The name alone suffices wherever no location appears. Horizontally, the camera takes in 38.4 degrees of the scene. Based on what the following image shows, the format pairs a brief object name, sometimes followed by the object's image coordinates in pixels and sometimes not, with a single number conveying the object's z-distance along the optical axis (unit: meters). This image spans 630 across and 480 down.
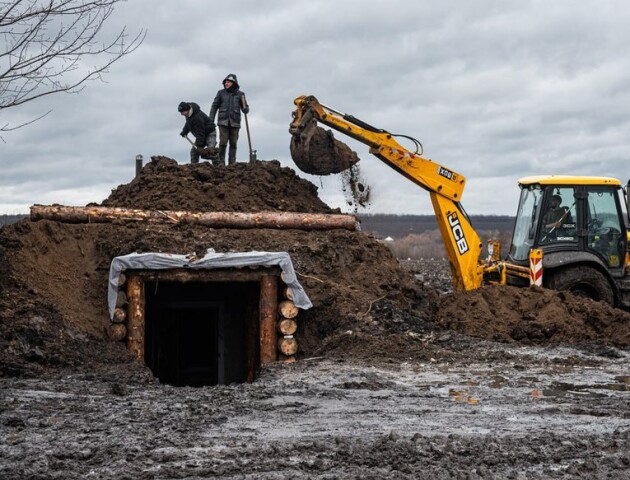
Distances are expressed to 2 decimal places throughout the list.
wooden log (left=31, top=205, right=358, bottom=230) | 14.51
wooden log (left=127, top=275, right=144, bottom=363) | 13.16
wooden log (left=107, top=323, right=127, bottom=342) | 13.00
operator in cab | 15.17
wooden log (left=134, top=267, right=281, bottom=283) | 13.38
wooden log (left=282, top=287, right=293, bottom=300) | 13.69
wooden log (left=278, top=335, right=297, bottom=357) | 13.56
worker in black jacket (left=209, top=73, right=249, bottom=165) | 17.55
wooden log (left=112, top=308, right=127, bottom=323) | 13.06
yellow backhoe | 15.16
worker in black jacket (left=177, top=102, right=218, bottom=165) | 17.84
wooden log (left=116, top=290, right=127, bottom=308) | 13.12
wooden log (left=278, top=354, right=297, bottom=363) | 13.59
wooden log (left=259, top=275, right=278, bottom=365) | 13.60
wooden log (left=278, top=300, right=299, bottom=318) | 13.65
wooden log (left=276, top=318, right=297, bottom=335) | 13.61
